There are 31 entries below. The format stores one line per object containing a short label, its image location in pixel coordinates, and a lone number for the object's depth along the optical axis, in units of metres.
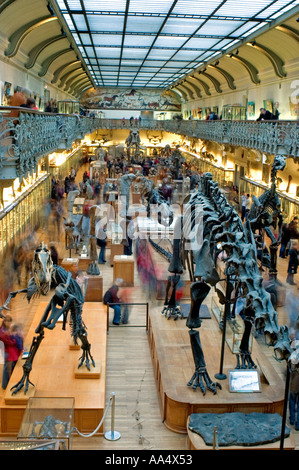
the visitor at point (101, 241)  14.27
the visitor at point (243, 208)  17.80
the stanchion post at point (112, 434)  6.33
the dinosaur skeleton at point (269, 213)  10.83
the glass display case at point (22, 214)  11.62
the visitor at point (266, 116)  17.47
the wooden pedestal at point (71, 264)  11.82
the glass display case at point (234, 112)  26.10
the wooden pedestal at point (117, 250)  14.62
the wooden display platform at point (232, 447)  5.71
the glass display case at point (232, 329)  7.96
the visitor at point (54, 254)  11.25
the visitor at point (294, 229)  13.70
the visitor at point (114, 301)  9.99
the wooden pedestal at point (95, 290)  10.98
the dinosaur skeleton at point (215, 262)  4.47
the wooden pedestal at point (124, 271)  12.46
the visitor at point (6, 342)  7.19
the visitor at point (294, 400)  6.55
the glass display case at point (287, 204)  15.47
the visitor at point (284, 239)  14.10
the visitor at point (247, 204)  17.89
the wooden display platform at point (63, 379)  6.54
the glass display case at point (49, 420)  4.98
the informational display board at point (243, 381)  6.89
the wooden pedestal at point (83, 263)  13.37
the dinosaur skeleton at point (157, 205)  13.57
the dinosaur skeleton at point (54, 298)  6.46
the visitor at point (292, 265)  12.02
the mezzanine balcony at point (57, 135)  8.52
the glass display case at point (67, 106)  28.68
